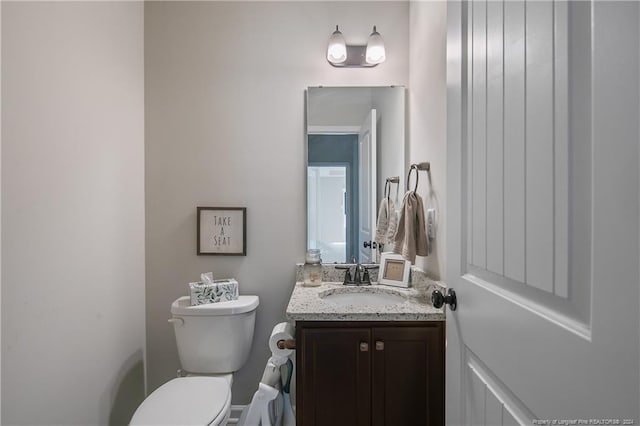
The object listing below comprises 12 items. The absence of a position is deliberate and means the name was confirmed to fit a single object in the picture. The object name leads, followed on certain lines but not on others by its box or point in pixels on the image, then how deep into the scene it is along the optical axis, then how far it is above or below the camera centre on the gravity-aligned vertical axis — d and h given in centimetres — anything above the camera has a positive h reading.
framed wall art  188 -14
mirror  186 +26
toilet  162 -68
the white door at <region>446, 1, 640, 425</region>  43 -1
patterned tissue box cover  167 -45
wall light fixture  179 +88
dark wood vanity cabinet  126 -66
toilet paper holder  141 -60
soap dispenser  176 -35
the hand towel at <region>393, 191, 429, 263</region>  147 -10
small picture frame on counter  169 -34
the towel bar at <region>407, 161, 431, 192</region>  152 +19
